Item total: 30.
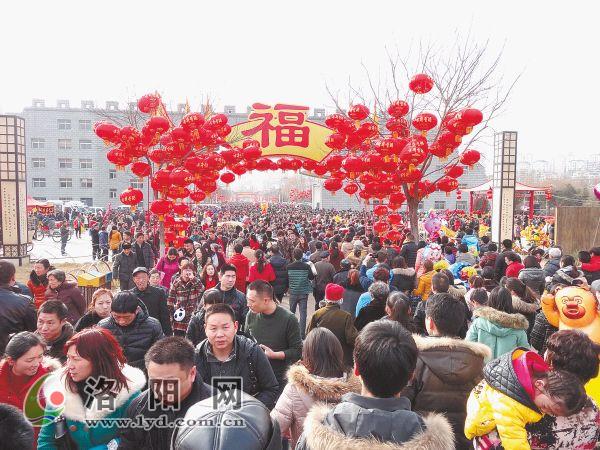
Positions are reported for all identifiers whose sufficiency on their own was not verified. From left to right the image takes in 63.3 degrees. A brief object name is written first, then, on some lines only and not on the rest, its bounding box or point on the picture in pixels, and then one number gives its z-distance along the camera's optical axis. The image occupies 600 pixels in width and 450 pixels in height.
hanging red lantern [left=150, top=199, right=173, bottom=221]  11.38
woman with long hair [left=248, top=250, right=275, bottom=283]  7.91
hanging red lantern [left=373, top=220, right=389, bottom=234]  13.59
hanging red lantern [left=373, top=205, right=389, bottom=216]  13.48
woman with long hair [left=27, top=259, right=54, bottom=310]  6.69
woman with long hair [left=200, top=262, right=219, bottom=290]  7.27
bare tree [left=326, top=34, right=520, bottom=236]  13.95
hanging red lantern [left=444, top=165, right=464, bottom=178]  12.66
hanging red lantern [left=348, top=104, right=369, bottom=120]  11.55
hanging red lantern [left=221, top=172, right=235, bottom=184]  14.23
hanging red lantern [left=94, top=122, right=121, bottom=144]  10.30
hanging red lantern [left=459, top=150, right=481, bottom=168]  11.48
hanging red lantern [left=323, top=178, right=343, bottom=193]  14.47
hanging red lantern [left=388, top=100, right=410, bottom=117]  11.15
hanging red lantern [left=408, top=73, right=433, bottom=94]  10.72
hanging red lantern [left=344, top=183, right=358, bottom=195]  15.07
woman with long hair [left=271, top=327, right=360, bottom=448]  2.73
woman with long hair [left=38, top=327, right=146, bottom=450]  2.53
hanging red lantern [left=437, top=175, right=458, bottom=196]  12.54
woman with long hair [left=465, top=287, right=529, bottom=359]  3.77
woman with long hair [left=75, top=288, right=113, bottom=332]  4.68
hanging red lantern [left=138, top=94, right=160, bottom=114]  11.23
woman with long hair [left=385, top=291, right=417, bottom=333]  4.49
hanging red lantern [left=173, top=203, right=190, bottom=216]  11.95
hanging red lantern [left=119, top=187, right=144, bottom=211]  11.24
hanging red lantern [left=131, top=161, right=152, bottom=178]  11.40
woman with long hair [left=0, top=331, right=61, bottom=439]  3.02
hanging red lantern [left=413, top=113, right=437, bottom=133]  10.55
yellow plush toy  4.04
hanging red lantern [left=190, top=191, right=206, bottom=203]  13.62
